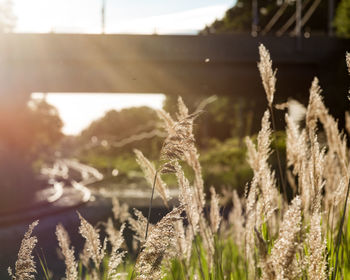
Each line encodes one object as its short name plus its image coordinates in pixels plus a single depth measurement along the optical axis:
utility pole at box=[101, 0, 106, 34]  34.12
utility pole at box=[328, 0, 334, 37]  37.99
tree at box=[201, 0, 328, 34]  55.81
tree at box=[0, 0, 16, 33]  67.94
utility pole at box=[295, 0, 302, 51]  34.69
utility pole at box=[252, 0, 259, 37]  35.87
